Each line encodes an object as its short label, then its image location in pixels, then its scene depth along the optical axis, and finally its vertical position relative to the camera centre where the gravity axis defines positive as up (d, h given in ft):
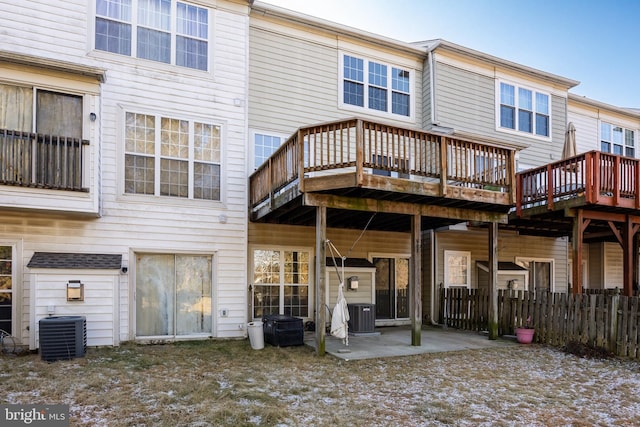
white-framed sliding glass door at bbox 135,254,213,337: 30.01 -4.30
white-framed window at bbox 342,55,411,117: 39.65 +13.72
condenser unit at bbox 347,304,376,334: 33.37 -6.35
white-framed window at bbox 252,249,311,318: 35.32 -3.98
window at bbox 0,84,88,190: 25.29 +5.51
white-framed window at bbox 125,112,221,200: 30.32 +5.40
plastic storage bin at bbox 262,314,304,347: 28.84 -6.45
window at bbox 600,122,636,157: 54.80 +12.21
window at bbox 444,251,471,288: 43.68 -3.42
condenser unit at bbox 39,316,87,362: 23.68 -5.77
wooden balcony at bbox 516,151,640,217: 32.27 +4.00
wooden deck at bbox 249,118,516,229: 25.25 +3.05
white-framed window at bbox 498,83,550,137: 46.29 +13.43
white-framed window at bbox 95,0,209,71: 30.07 +14.30
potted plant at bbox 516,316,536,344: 31.04 -7.00
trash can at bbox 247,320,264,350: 27.89 -6.41
